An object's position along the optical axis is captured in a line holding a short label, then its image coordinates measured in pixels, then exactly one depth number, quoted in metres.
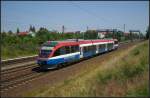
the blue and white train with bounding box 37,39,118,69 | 24.39
